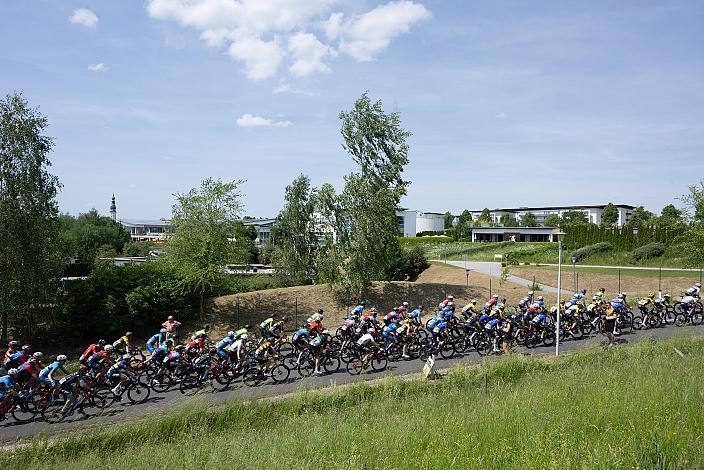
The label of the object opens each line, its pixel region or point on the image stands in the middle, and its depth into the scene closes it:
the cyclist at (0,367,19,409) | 11.29
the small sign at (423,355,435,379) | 12.86
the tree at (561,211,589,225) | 103.69
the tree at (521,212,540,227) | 102.84
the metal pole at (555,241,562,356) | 15.00
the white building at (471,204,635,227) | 129.38
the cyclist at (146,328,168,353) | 14.81
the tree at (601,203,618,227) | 94.31
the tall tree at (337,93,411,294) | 25.83
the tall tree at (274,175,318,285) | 38.34
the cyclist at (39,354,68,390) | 11.70
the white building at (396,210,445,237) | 107.44
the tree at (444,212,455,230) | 120.50
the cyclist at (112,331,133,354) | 14.21
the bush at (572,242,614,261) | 51.47
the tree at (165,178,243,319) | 24.14
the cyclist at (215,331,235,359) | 13.84
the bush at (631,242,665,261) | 47.41
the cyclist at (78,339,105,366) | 12.92
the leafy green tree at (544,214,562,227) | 98.91
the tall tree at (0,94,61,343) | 21.47
